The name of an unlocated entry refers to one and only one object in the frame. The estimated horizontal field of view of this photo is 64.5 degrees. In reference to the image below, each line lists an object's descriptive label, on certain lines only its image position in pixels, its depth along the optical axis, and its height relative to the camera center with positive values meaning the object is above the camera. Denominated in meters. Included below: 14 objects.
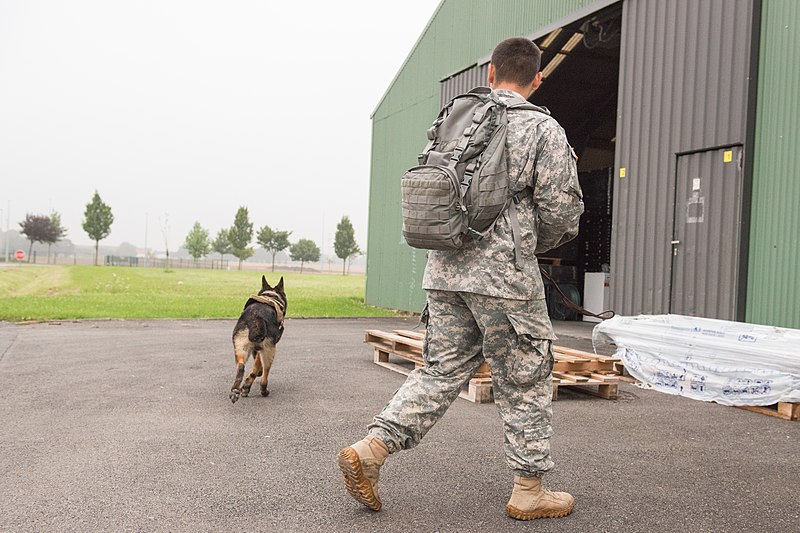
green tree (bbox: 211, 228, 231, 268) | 102.68 +1.43
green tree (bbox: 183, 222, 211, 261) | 96.69 +1.58
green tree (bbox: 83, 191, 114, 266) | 74.44 +3.34
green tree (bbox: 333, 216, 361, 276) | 99.38 +2.83
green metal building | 7.02 +1.56
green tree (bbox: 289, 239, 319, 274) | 118.00 +1.24
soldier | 2.81 -0.31
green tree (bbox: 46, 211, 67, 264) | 83.69 +2.37
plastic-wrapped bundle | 5.18 -0.74
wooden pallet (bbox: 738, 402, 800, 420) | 5.03 -1.05
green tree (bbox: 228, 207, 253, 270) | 83.00 +2.93
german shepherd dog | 5.38 -0.70
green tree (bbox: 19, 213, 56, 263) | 82.06 +2.08
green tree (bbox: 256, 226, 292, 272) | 99.00 +2.67
